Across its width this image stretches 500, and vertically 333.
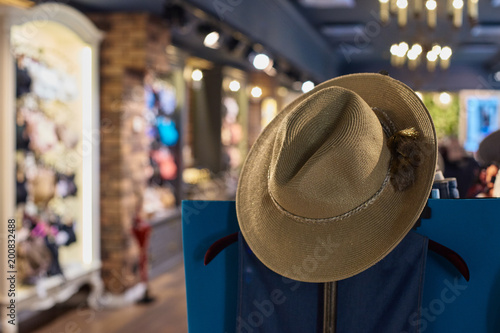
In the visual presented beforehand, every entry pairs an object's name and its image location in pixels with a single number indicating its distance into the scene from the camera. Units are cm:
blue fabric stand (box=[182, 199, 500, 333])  103
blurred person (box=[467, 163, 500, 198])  153
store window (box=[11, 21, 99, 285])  377
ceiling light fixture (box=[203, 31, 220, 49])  482
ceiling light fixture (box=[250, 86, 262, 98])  885
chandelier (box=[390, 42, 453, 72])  579
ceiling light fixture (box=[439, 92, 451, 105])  1088
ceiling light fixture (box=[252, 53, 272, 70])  624
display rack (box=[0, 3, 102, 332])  348
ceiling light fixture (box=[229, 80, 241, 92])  802
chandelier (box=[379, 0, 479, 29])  430
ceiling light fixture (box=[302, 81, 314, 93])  944
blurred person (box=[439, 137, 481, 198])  277
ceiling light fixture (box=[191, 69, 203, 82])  699
